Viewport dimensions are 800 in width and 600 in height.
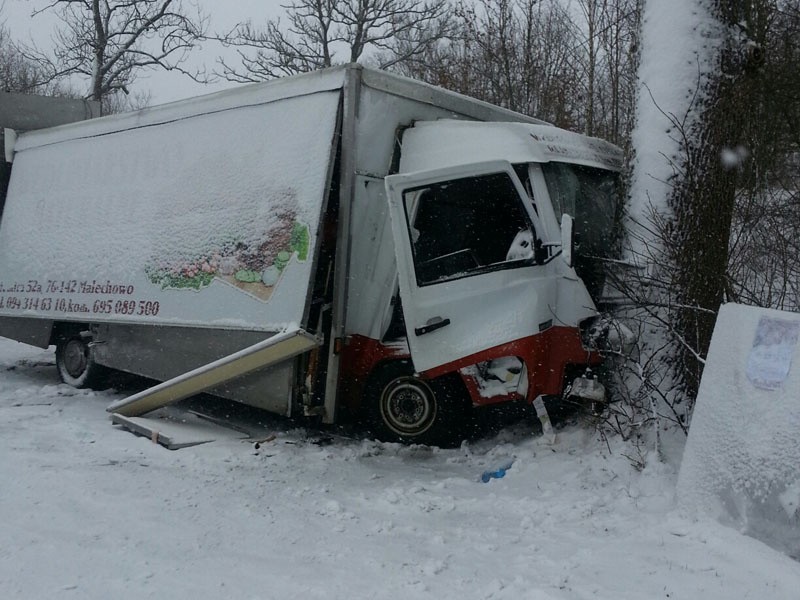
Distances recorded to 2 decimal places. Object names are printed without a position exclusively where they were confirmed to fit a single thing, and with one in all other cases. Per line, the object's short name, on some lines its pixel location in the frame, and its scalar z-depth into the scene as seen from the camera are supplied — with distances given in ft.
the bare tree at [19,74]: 85.20
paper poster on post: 12.80
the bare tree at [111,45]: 69.77
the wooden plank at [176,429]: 19.80
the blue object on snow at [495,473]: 17.72
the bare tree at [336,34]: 75.20
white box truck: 18.72
